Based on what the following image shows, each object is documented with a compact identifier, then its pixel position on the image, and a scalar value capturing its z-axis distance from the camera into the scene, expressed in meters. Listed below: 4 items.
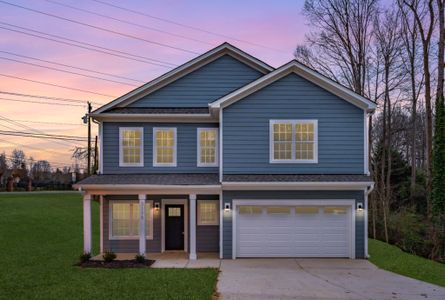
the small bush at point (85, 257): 14.41
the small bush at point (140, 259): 14.14
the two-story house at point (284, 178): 15.04
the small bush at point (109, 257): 14.23
